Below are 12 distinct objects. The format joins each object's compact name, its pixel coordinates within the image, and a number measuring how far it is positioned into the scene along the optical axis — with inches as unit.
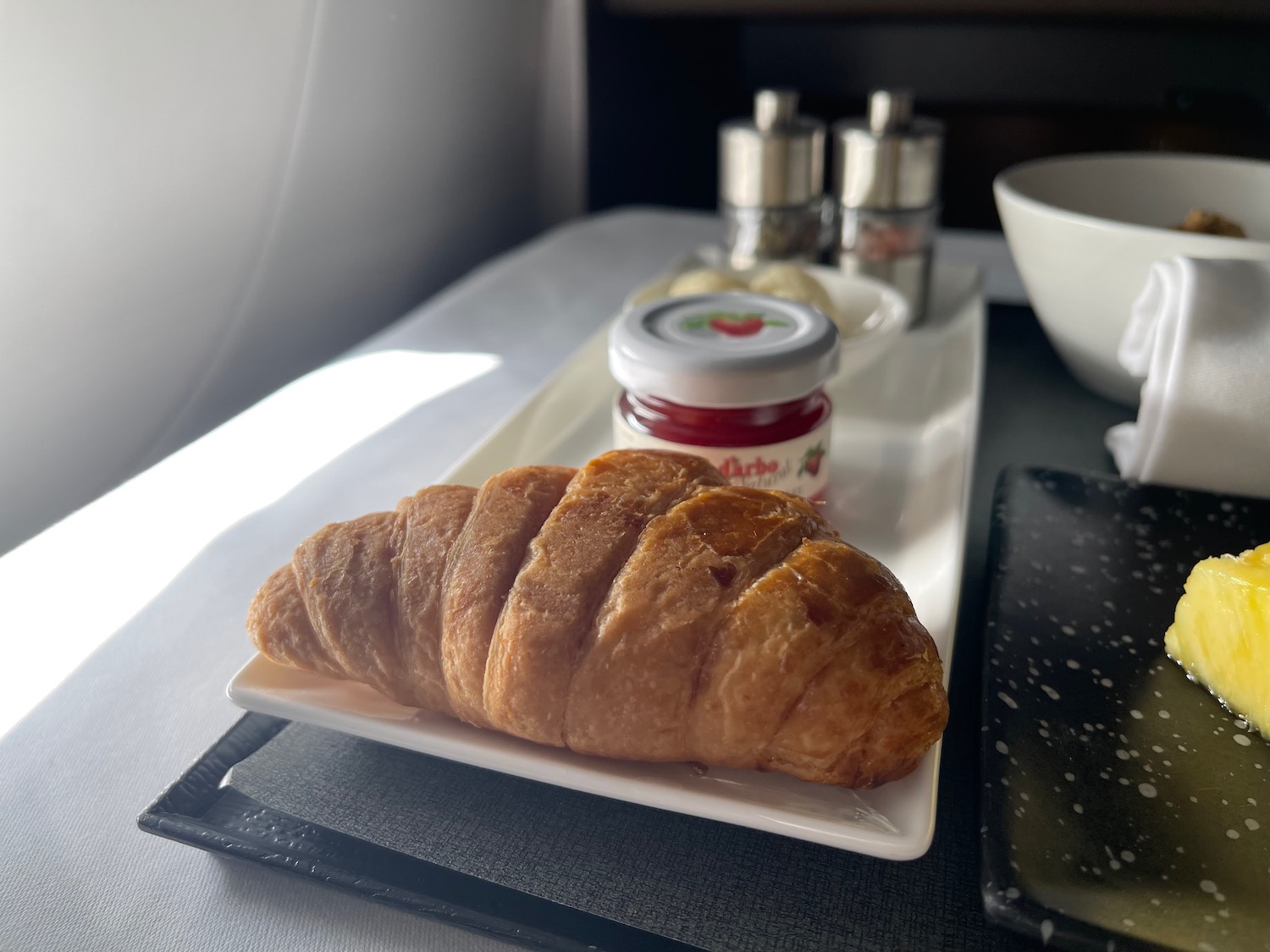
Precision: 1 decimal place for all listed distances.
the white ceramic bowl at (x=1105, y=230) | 8.4
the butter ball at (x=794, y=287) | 9.7
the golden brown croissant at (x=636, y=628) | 4.6
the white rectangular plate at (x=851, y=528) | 4.5
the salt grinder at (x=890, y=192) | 11.3
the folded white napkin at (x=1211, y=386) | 7.4
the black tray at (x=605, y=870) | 4.4
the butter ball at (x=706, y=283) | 9.9
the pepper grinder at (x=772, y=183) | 11.5
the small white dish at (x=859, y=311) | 9.1
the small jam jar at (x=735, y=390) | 7.0
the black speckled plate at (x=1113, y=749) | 4.1
